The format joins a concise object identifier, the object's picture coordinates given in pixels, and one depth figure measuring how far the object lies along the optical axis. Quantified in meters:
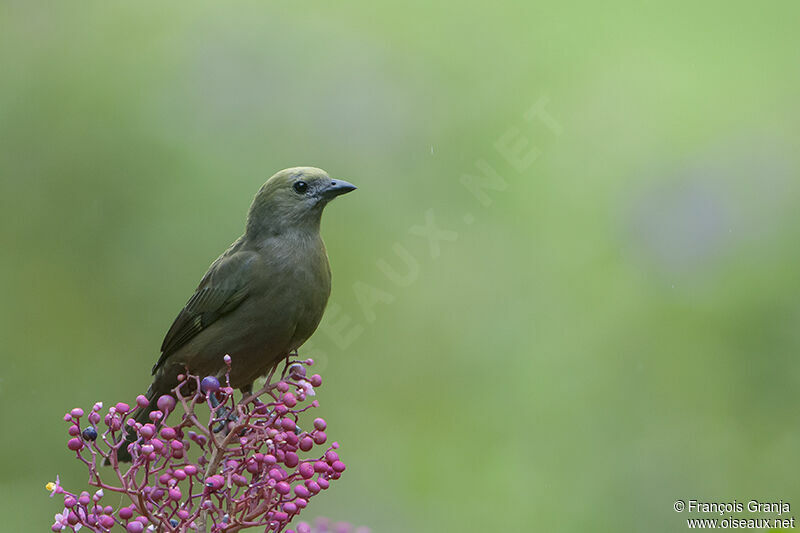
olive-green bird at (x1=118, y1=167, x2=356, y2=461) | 6.89
